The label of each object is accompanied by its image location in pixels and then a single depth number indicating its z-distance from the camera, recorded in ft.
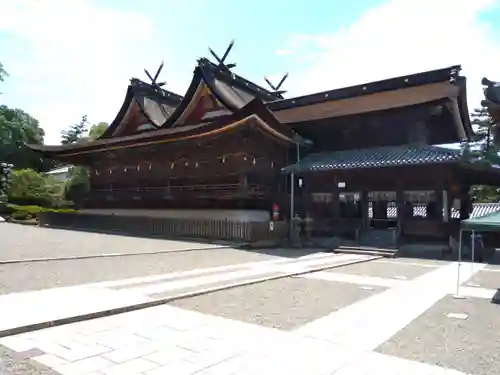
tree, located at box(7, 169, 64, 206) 111.34
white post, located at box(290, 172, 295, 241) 52.85
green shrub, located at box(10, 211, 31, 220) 94.38
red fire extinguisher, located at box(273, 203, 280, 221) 55.20
